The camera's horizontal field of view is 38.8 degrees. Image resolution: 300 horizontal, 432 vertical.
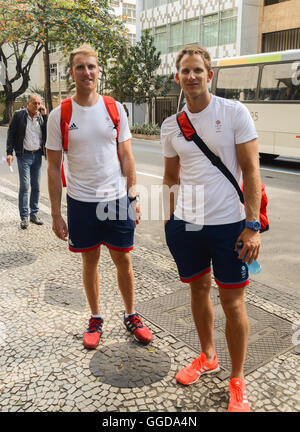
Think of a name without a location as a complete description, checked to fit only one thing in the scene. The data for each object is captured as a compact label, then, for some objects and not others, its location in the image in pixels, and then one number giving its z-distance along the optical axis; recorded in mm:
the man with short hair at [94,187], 2861
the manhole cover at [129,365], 2668
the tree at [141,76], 26156
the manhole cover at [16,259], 4641
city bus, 12305
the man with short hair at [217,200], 2236
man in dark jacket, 6055
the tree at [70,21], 14531
